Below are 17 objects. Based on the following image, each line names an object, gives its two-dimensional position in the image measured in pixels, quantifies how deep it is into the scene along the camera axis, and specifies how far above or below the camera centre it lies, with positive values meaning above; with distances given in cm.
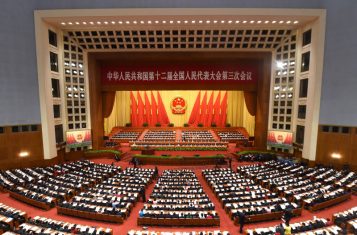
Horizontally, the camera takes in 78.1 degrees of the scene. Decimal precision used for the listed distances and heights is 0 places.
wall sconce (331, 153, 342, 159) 1770 -440
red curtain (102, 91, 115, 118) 2592 -29
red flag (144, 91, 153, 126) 3594 -183
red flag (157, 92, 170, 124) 3603 -216
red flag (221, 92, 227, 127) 3547 -173
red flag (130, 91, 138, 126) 3578 -168
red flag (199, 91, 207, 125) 3575 -161
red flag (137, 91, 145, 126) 3562 -183
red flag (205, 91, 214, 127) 3569 -224
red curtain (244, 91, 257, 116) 2544 -7
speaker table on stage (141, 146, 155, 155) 2225 -527
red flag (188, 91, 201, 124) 3581 -179
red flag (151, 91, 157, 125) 3594 -183
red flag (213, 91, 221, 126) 3547 -166
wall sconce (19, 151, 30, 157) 1864 -465
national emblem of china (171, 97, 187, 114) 3694 -102
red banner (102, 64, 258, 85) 2408 +287
